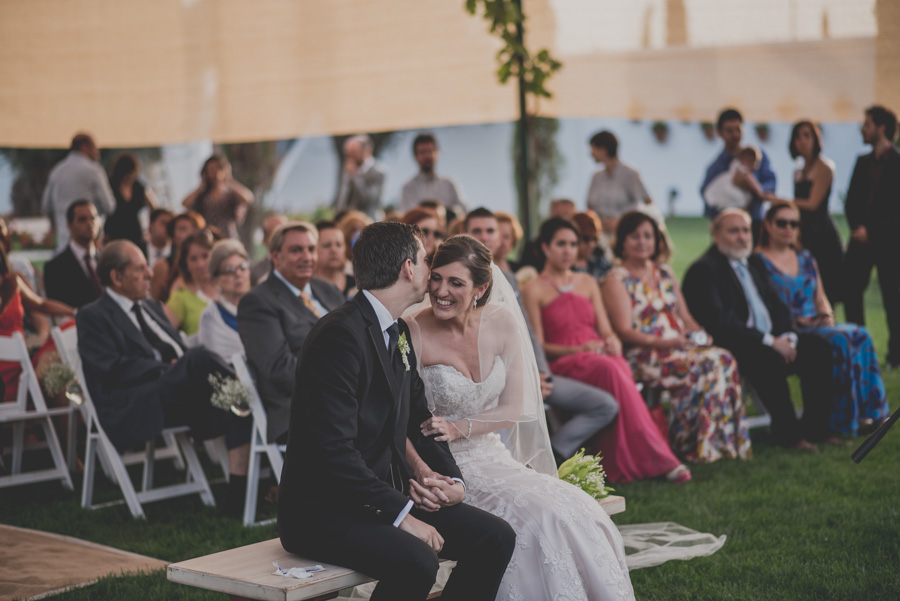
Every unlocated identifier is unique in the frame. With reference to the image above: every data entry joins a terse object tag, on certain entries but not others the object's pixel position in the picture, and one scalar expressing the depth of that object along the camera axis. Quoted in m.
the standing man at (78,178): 9.86
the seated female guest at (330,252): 7.15
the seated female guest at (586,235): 8.24
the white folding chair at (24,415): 6.39
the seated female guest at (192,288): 7.26
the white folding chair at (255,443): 5.59
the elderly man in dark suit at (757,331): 7.19
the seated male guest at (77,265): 8.20
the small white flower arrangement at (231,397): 5.63
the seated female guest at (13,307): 6.77
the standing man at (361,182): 10.52
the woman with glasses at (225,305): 6.41
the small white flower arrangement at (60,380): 6.19
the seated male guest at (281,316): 5.64
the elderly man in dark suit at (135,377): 5.83
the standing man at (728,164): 9.69
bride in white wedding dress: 3.77
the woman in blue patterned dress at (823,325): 7.36
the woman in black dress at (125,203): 10.05
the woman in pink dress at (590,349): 6.35
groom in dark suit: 3.23
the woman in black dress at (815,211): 9.46
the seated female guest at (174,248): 8.15
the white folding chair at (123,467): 5.75
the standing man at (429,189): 10.12
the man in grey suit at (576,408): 6.42
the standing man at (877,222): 9.43
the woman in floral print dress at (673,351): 6.83
